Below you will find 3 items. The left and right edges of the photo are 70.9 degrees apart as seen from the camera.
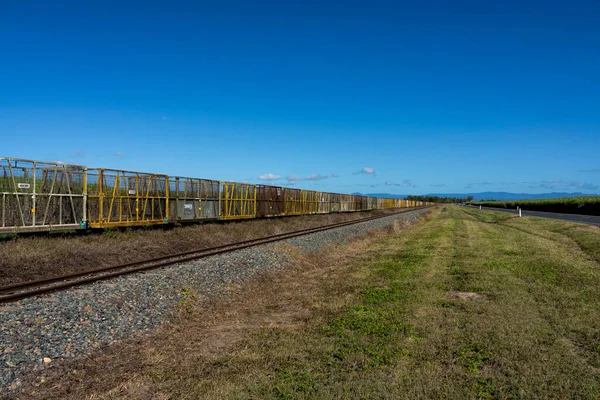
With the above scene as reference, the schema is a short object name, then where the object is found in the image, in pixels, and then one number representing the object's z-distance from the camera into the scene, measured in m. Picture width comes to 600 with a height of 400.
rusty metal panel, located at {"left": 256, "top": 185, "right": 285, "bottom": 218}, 33.03
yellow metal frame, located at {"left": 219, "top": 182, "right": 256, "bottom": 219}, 27.94
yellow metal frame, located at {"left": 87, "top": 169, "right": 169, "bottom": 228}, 18.45
